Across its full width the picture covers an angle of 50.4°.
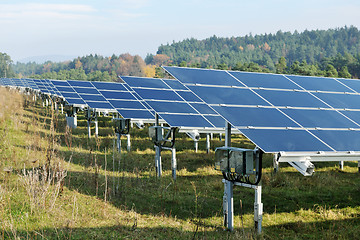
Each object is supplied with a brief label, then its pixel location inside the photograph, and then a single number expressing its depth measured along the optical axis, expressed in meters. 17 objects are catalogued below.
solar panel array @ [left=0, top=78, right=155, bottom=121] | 20.10
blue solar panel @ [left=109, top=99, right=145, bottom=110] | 20.25
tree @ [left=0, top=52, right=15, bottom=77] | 178.25
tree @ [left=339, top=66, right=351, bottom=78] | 70.38
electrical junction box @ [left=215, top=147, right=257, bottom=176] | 8.85
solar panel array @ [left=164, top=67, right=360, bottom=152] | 9.18
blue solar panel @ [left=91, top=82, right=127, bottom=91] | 24.50
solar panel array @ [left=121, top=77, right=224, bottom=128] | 15.68
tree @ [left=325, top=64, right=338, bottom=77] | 64.79
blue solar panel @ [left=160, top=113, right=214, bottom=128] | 15.12
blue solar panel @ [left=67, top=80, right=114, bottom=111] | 25.93
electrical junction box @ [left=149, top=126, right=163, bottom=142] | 15.33
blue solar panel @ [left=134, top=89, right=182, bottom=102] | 16.69
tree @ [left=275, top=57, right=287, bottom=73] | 91.00
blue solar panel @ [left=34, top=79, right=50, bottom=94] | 48.71
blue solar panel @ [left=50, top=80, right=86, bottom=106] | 29.20
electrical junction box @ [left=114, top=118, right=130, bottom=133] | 20.19
